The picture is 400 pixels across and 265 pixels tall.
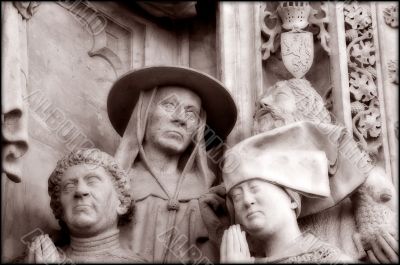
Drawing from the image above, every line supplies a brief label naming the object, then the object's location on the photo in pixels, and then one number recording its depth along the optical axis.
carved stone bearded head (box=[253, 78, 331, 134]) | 6.89
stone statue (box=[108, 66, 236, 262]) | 6.80
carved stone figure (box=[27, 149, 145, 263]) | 6.49
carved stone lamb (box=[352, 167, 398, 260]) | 6.54
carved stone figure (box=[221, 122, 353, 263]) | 6.30
